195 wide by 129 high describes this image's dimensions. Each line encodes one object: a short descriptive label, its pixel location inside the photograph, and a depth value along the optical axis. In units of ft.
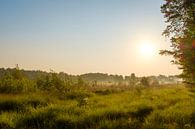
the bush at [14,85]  108.58
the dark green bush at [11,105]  59.48
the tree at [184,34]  51.03
